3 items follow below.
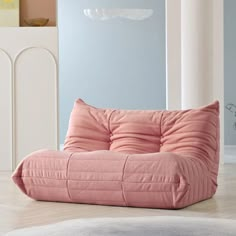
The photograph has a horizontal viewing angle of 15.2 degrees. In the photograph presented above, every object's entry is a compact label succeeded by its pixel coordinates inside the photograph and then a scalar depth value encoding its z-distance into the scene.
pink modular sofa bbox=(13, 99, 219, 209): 5.73
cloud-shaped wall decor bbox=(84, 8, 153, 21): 11.30
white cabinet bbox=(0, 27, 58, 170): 8.85
